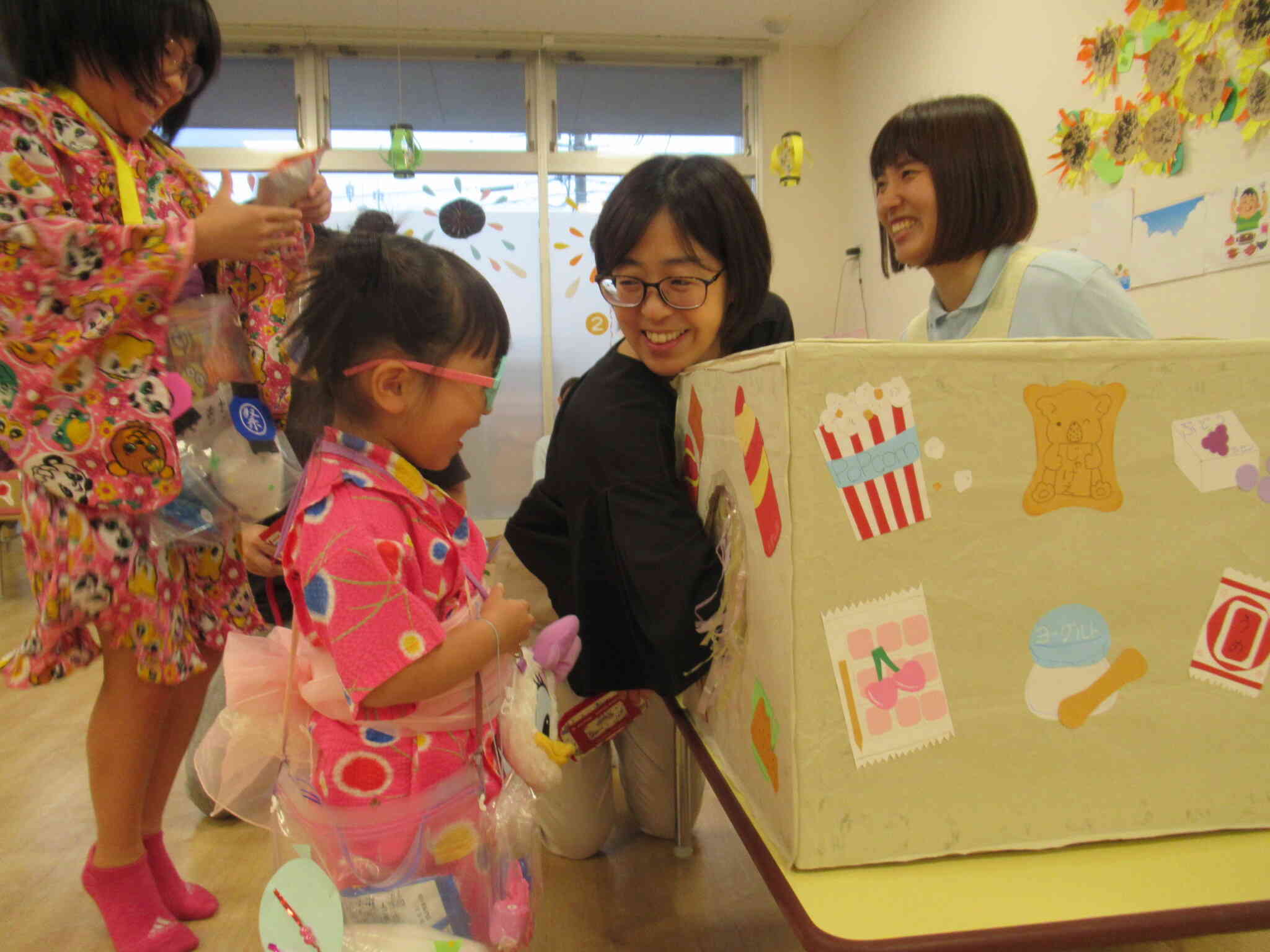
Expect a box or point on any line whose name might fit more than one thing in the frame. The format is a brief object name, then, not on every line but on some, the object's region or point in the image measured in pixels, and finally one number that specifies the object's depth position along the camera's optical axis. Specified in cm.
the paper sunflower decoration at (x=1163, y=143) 218
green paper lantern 399
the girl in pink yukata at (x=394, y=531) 70
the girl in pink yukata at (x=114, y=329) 84
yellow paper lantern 369
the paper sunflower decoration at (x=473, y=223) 456
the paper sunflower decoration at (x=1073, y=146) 258
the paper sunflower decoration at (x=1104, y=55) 241
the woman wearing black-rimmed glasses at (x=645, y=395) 85
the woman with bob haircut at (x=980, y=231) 116
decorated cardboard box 56
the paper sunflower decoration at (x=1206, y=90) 200
